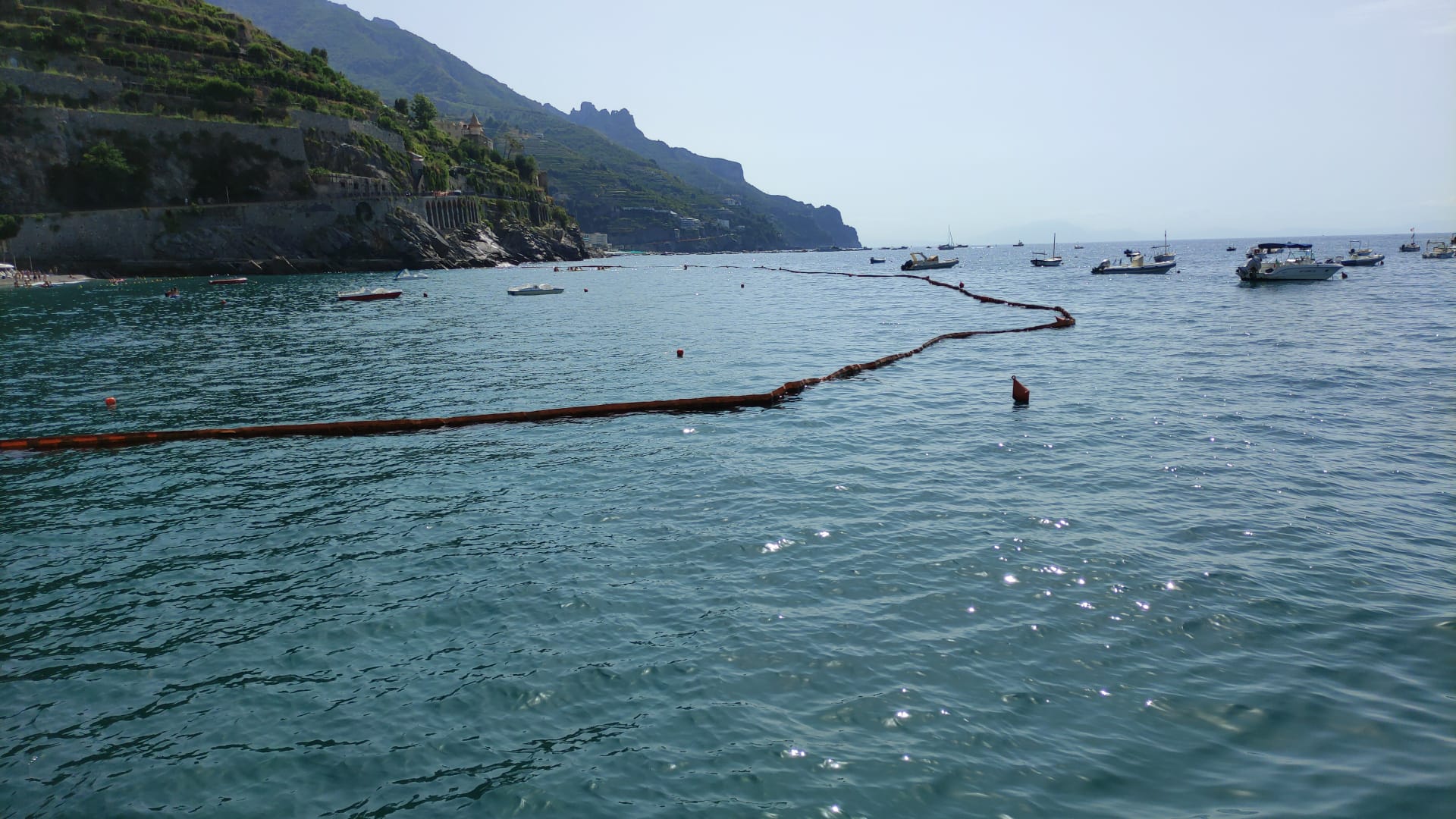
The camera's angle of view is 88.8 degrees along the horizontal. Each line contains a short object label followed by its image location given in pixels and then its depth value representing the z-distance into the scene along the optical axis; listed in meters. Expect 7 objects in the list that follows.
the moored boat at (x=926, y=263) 120.82
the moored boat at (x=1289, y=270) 77.19
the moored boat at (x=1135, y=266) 103.25
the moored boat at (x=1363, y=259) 115.69
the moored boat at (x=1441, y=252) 127.88
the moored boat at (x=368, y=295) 74.88
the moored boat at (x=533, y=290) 81.88
